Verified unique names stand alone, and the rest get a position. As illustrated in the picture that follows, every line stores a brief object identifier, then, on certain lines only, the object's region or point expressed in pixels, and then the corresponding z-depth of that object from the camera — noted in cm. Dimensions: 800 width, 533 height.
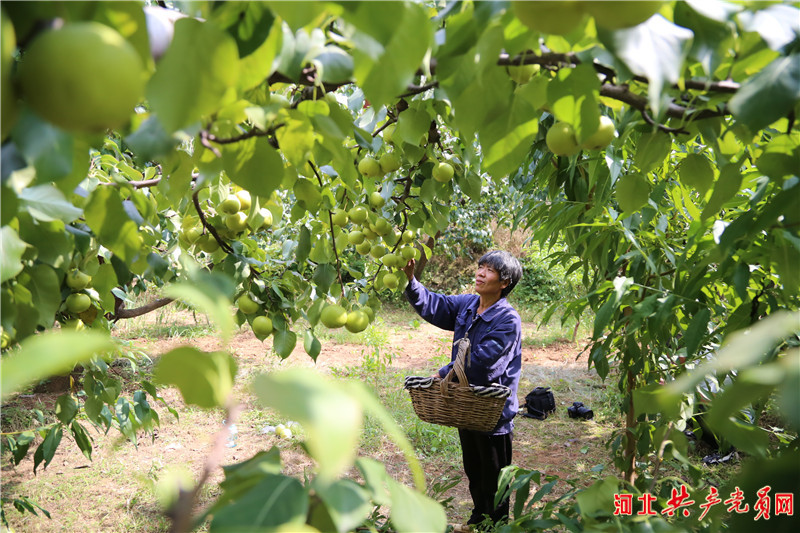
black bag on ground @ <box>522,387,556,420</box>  400
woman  248
